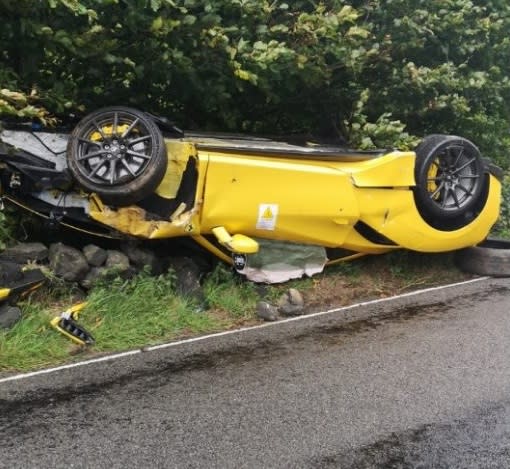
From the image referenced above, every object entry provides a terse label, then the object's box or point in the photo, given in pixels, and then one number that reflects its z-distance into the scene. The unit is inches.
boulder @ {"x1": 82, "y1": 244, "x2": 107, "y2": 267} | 192.1
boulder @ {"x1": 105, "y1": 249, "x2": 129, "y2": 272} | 192.7
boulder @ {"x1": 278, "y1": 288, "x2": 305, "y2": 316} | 206.7
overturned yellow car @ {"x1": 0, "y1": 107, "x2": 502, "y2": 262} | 185.3
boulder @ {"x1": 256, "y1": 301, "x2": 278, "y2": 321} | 202.1
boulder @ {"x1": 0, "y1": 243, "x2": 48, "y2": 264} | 181.2
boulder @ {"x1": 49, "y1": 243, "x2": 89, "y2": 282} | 185.6
